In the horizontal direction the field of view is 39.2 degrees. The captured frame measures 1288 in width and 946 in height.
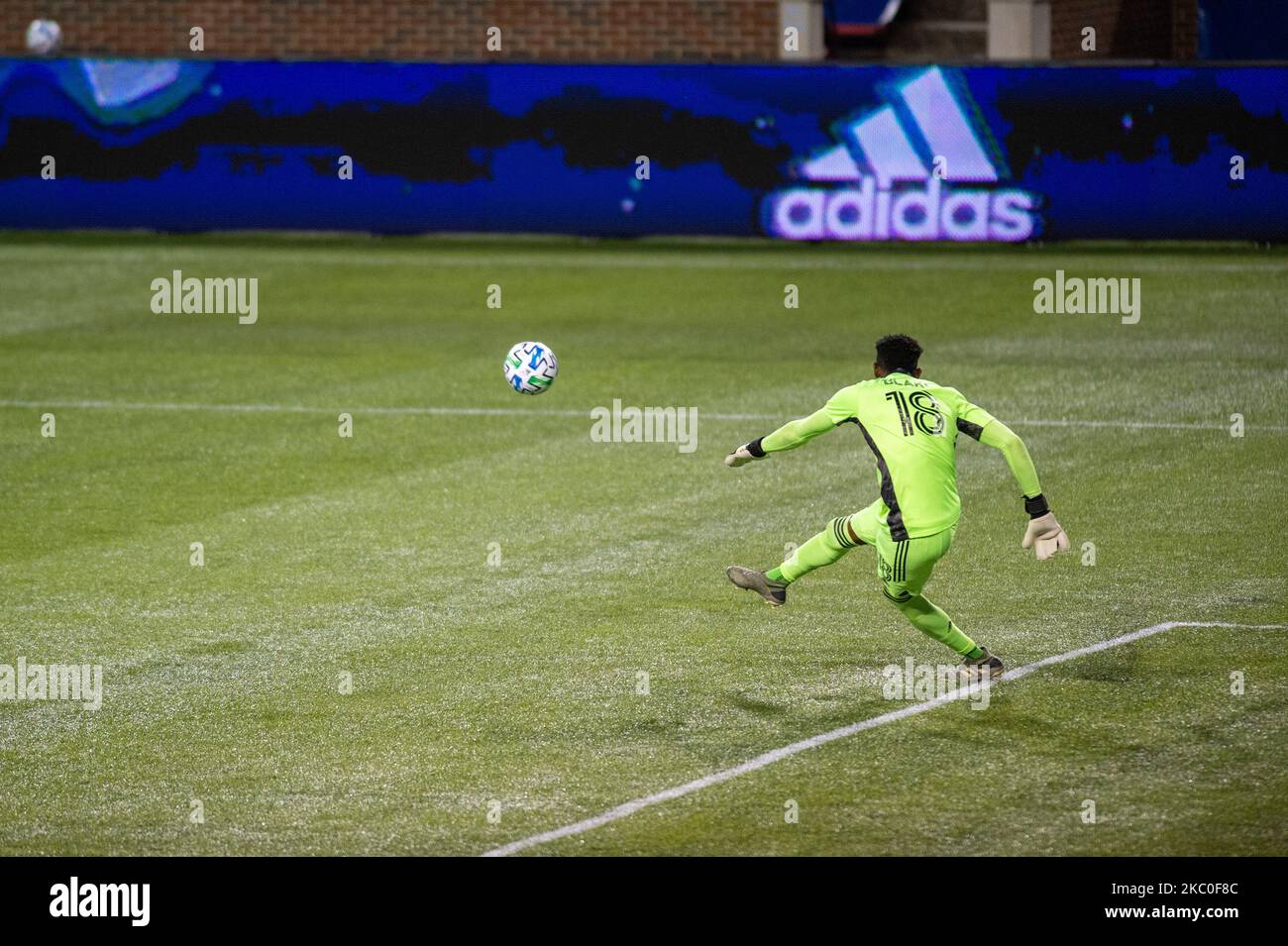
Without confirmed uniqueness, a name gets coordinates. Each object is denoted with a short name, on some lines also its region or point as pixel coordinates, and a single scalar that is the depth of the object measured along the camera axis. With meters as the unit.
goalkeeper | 9.23
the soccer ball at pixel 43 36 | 34.66
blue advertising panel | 25.48
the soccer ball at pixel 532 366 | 14.25
